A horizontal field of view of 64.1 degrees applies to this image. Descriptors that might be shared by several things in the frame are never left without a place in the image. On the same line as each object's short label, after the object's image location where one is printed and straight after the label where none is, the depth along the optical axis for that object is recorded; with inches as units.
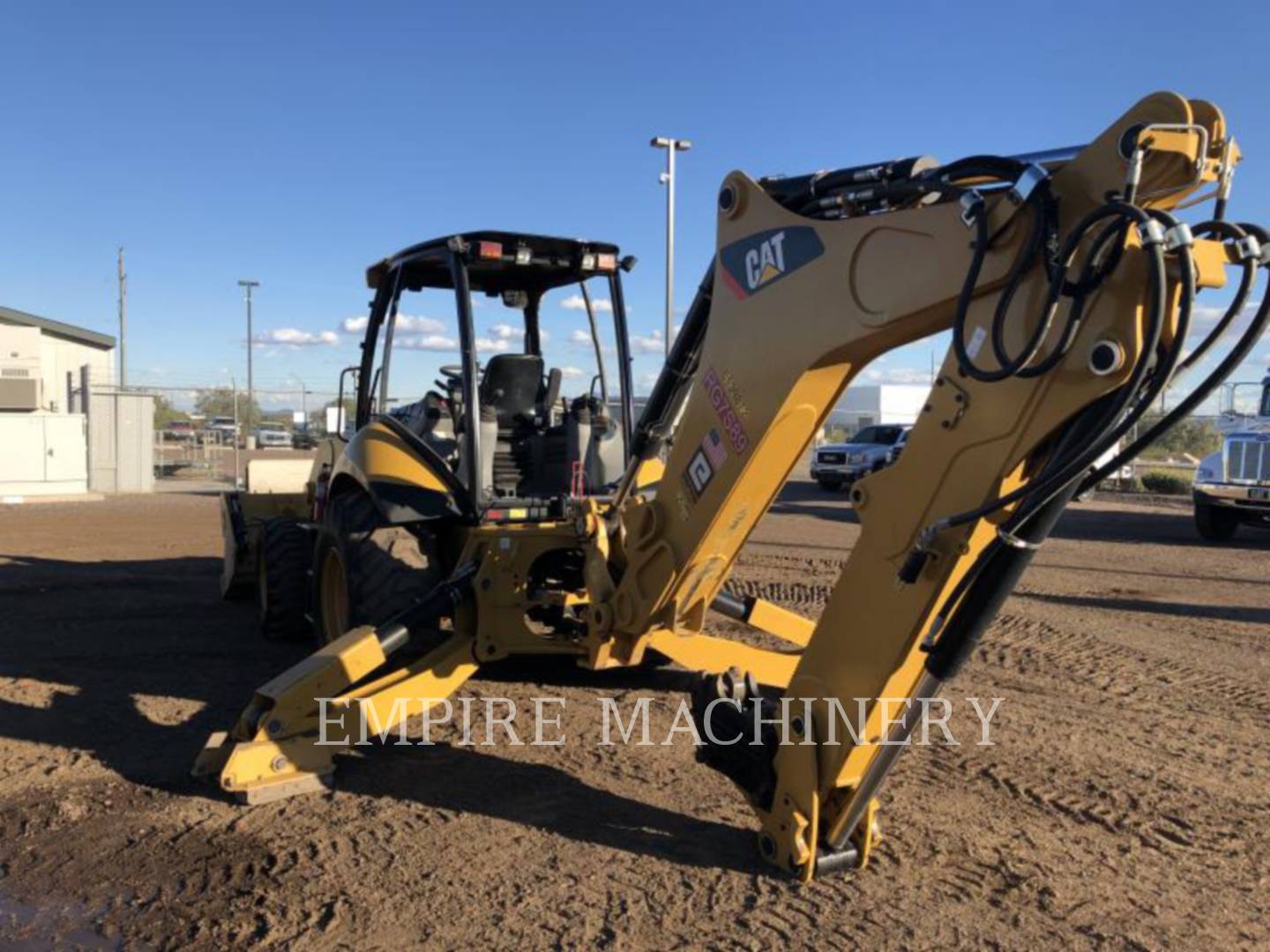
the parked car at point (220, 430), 1449.8
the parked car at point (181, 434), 1260.2
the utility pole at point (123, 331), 1658.6
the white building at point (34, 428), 737.6
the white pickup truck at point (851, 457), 933.8
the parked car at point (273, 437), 1884.8
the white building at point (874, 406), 2534.4
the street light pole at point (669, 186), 951.0
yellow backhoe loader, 105.8
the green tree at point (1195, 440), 1578.5
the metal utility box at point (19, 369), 812.0
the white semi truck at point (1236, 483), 563.8
